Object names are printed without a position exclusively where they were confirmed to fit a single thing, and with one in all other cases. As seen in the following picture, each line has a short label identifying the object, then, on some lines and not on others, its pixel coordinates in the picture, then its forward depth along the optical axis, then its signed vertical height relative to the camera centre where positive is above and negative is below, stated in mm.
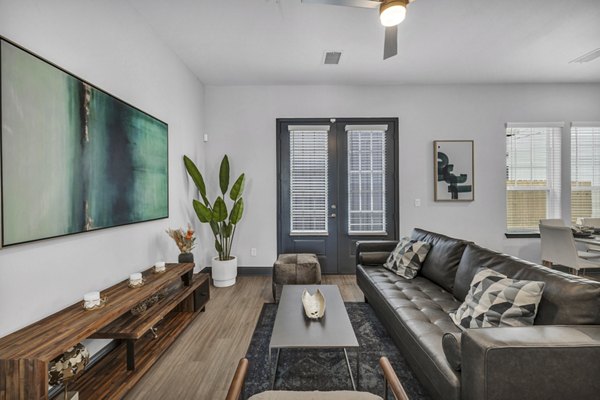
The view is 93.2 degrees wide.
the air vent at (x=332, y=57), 3408 +1754
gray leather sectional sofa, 1131 -671
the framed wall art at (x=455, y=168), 4422 +472
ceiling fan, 1839 +1262
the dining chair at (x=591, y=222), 4000 -351
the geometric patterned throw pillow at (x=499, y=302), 1455 -569
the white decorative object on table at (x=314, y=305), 1929 -746
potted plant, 3637 -215
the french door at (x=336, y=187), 4434 +188
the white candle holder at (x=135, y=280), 2137 -608
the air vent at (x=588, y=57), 3459 +1770
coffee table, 1611 -816
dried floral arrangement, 3027 -423
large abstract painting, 1416 +297
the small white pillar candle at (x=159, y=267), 2549 -604
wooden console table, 1188 -791
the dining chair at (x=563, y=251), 3154 -627
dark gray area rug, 1832 -1201
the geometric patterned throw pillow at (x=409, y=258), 2797 -603
